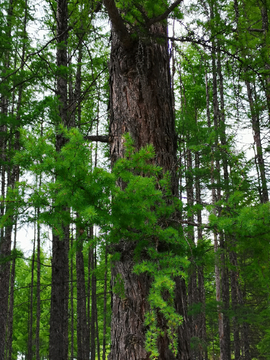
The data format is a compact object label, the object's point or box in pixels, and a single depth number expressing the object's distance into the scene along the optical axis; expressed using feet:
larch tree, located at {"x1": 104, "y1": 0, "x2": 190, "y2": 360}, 8.16
